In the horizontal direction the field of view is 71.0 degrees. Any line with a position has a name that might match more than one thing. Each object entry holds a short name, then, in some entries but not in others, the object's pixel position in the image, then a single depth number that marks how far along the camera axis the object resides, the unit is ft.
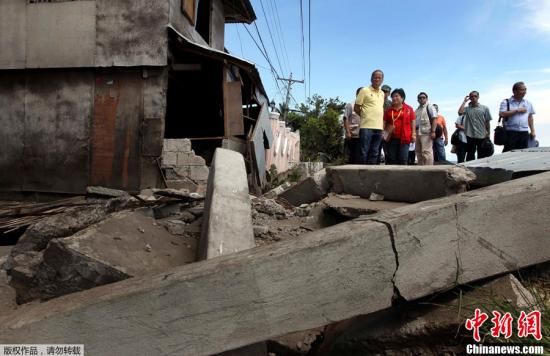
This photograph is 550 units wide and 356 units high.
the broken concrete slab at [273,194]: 15.19
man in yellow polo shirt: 17.62
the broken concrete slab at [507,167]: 9.11
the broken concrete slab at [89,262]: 7.01
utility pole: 104.63
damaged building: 24.58
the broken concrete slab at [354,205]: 10.02
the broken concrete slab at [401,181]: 9.79
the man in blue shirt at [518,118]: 18.74
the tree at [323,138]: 61.52
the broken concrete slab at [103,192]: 20.40
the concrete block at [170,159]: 24.61
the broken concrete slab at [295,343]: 6.95
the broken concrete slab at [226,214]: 8.08
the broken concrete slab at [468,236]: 6.36
